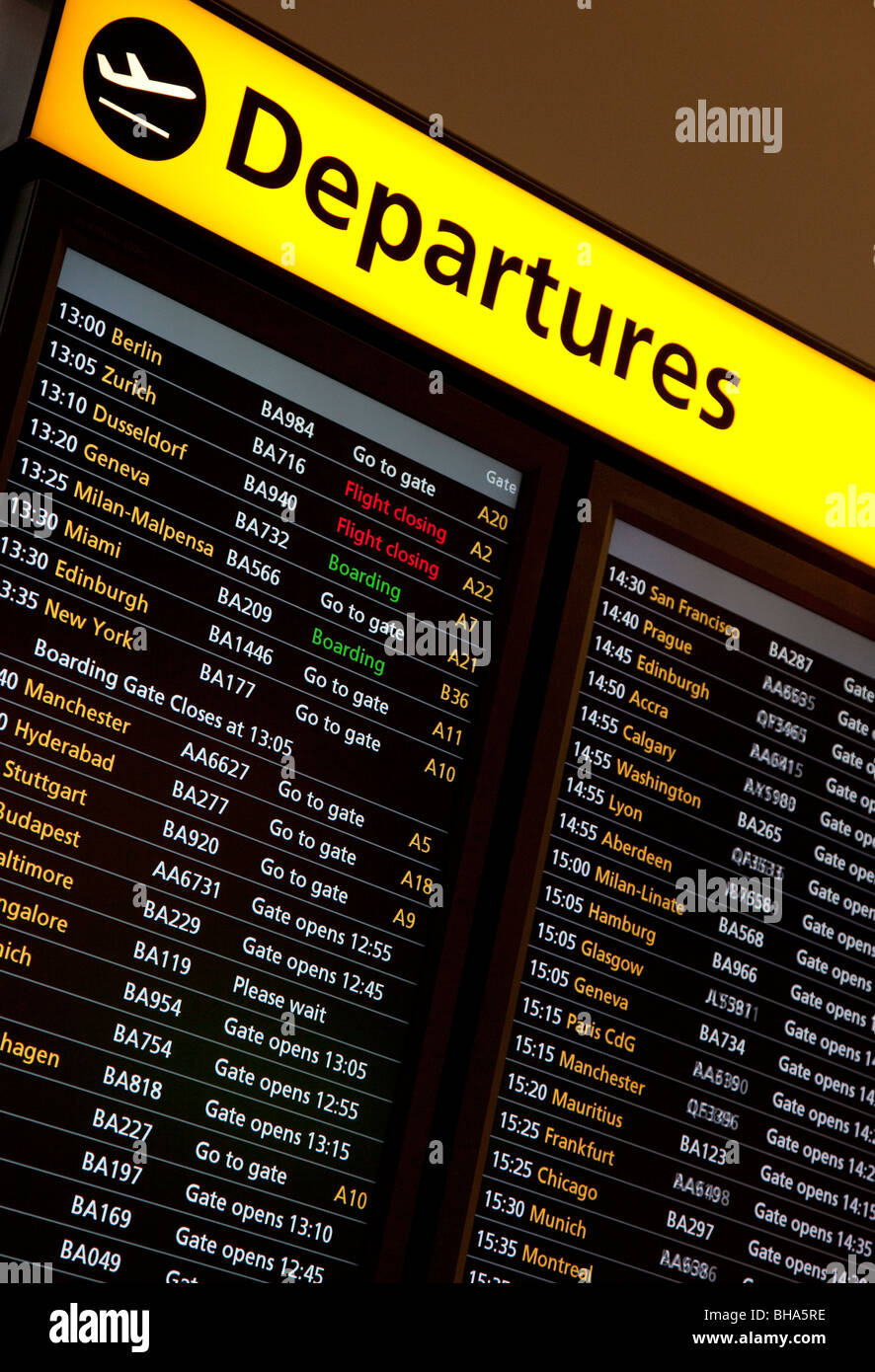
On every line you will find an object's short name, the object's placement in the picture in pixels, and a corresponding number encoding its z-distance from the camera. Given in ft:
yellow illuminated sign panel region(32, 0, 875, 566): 8.60
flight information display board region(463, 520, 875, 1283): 9.14
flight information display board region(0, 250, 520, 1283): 7.78
